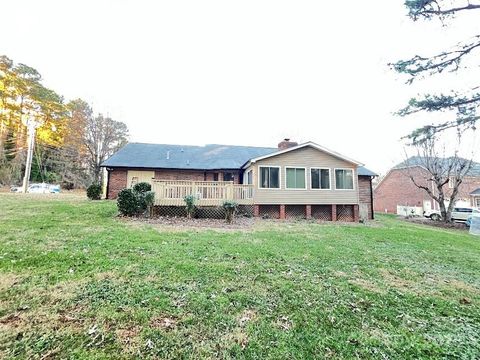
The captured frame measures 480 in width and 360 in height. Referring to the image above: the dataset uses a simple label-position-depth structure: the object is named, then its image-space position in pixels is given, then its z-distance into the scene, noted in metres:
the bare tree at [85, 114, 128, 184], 27.19
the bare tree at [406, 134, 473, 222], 18.56
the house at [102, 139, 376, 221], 12.09
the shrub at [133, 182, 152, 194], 10.81
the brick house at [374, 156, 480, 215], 25.23
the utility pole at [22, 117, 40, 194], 19.95
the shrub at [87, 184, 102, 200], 15.12
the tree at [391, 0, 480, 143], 5.32
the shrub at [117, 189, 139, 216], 9.97
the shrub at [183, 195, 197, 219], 11.02
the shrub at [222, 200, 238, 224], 10.75
